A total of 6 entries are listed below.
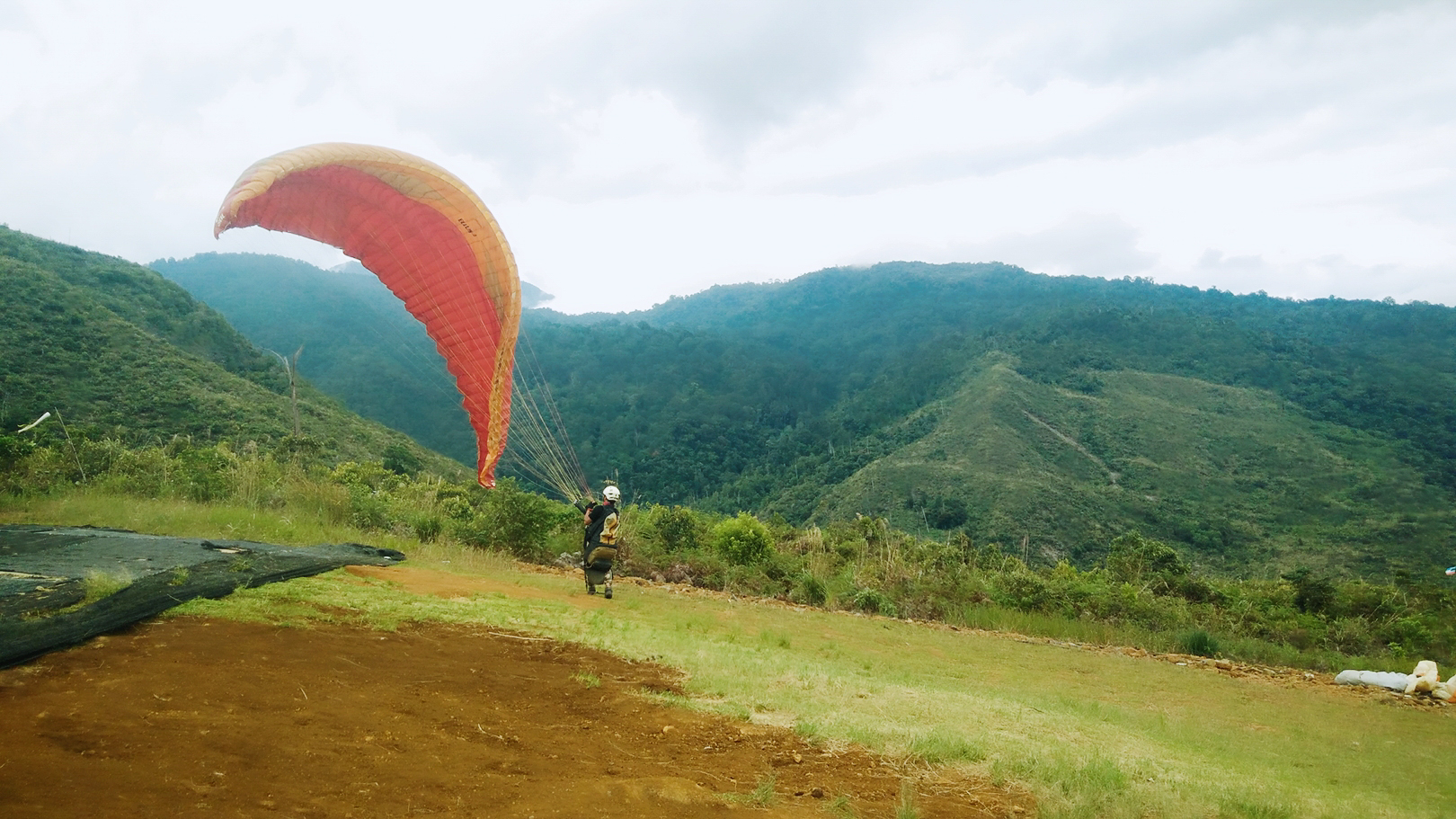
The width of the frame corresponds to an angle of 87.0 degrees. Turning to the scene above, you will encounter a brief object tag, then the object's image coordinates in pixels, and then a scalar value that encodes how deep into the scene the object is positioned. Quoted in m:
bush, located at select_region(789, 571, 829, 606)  11.93
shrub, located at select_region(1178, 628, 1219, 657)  10.70
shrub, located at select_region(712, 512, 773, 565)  13.42
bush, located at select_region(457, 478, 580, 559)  12.12
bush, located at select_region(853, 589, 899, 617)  11.60
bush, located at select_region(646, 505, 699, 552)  14.14
